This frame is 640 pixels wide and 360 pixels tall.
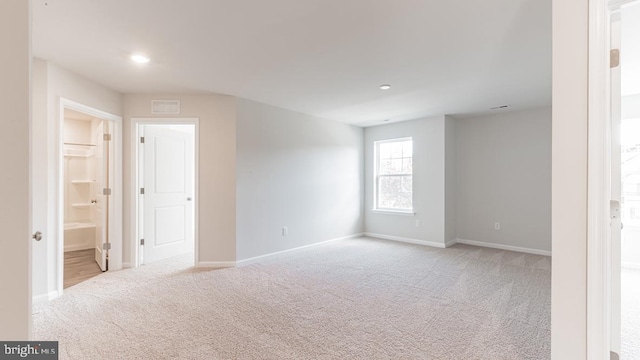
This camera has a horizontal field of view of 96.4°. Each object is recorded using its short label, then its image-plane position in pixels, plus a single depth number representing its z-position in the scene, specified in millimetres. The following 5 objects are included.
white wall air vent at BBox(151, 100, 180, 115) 3938
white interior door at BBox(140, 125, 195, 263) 4172
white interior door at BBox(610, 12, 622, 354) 1408
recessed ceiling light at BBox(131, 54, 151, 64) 2760
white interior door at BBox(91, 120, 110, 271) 3875
